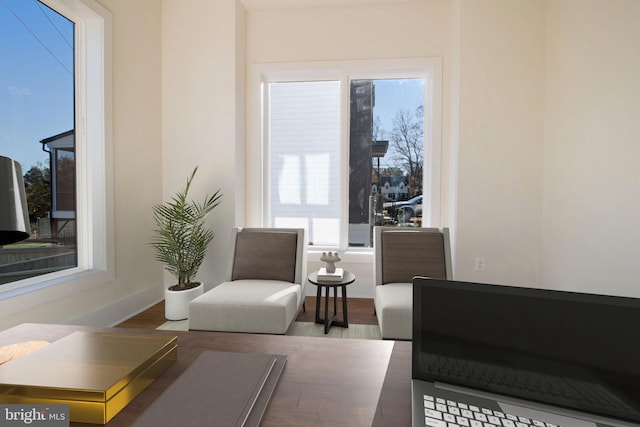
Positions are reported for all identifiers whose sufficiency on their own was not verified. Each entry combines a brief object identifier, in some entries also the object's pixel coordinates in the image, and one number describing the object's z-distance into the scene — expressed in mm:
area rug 2518
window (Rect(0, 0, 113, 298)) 2125
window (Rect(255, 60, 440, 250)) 3547
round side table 2529
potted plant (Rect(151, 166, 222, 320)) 2844
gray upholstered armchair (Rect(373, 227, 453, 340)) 2631
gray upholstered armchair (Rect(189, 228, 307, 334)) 2193
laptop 539
